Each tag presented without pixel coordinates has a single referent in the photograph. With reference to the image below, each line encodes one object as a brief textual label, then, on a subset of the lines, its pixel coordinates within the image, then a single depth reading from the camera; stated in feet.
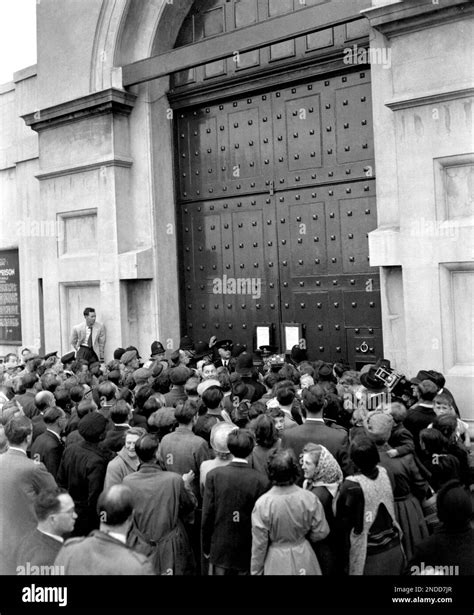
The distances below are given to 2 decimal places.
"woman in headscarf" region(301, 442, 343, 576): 12.39
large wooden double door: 28.14
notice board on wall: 40.34
